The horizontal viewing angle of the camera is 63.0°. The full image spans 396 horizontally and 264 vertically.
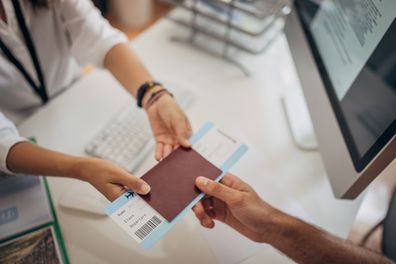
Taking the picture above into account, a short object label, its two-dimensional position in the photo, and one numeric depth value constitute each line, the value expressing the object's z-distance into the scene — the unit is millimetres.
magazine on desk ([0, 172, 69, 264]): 581
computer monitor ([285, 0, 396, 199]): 530
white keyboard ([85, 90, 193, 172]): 723
